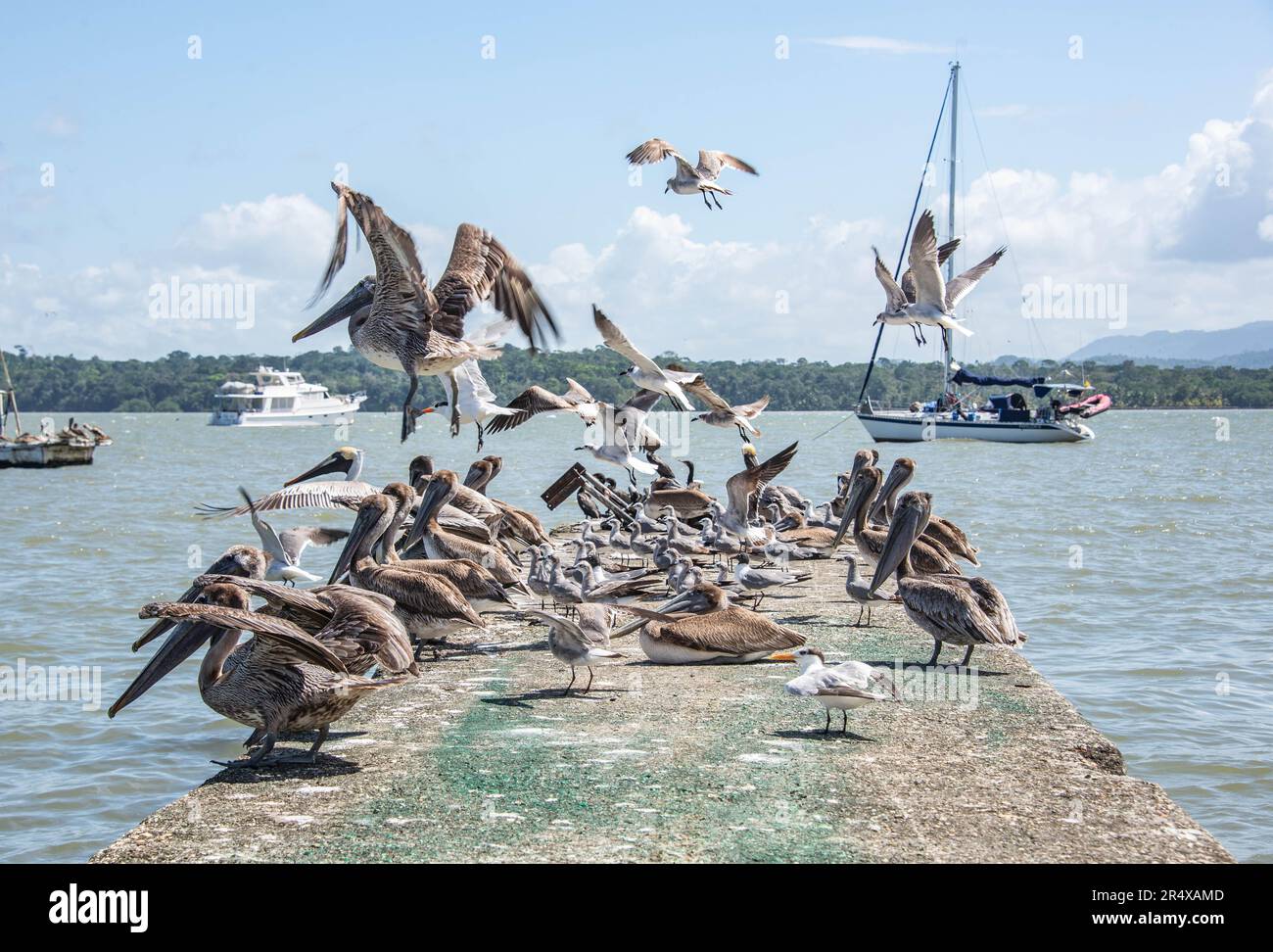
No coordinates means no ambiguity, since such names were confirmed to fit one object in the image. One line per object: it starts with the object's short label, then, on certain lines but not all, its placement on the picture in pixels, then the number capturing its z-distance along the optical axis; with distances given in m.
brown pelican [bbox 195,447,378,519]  9.46
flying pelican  8.94
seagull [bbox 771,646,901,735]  5.63
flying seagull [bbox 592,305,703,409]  11.02
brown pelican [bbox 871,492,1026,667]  7.00
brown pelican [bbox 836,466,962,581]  8.53
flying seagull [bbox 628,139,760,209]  12.38
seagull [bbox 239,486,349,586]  10.01
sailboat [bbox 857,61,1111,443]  55.50
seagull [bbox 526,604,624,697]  6.59
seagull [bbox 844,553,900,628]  8.75
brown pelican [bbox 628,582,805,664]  7.54
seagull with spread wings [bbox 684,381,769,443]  13.69
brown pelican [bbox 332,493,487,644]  7.05
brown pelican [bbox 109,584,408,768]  4.91
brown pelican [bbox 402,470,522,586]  8.80
